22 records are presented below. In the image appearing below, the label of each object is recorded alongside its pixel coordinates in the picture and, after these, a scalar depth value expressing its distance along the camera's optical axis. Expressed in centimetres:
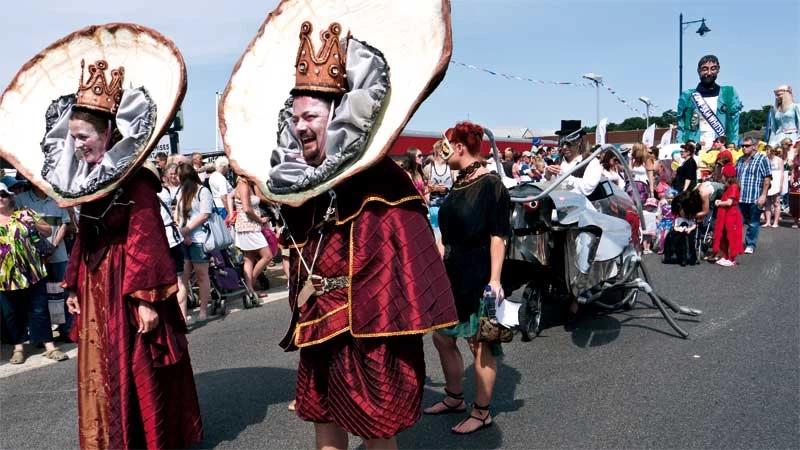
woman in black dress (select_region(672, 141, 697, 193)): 1095
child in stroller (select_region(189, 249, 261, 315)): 752
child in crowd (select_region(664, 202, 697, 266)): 925
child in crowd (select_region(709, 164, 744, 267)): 928
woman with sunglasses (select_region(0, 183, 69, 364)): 563
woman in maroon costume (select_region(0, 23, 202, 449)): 338
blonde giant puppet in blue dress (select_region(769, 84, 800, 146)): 1573
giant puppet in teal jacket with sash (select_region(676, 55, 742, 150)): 1405
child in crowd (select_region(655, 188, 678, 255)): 1055
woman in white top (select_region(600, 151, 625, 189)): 817
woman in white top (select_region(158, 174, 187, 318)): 575
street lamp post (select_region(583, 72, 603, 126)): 2013
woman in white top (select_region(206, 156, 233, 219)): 922
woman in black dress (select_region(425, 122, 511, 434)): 368
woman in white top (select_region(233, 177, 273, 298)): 764
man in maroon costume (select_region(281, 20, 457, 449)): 254
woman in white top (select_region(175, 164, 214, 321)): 670
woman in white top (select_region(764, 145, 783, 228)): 1317
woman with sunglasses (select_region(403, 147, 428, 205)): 1012
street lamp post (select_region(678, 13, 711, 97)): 2536
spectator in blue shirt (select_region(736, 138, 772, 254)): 1040
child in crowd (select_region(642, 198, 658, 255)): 970
